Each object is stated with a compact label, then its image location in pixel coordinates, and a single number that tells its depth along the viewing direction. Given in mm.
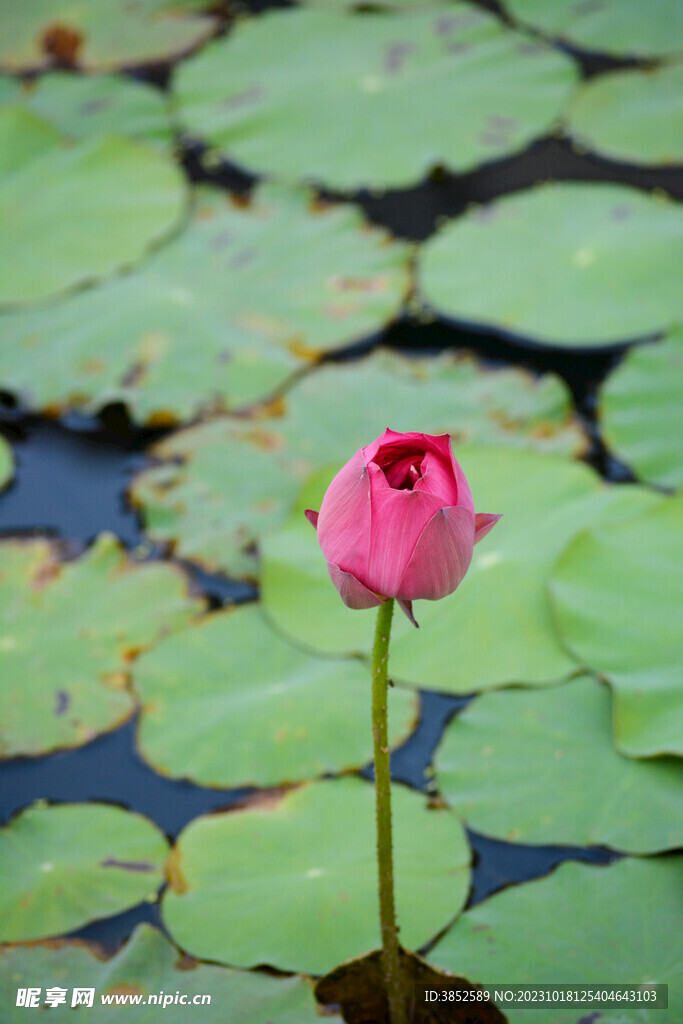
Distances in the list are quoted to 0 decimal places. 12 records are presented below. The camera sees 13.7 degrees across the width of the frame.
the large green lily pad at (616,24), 2990
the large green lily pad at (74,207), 2578
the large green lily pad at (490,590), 2057
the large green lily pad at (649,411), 2207
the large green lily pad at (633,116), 2709
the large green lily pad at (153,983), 1869
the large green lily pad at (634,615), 1977
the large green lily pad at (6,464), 2312
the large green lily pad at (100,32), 3326
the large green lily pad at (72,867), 1954
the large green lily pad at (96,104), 3056
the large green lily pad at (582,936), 1859
